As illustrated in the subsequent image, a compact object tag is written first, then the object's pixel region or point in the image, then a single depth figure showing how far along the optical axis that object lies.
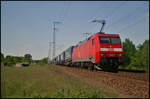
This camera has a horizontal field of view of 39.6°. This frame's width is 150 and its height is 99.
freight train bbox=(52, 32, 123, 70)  18.19
